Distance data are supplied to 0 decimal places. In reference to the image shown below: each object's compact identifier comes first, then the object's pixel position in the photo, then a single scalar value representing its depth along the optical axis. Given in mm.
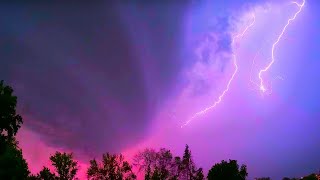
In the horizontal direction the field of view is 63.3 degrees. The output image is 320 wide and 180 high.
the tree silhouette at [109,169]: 39172
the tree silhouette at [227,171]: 39946
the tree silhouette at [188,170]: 47893
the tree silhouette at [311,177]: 58878
